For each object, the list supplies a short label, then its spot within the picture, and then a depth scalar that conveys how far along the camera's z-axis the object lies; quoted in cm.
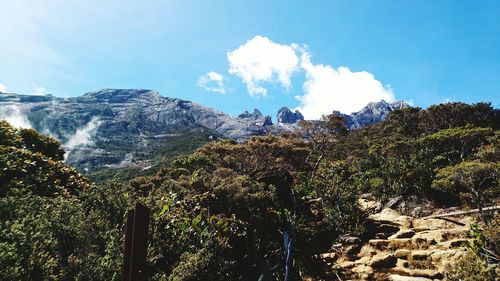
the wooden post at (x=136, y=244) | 317
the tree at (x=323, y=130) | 3028
